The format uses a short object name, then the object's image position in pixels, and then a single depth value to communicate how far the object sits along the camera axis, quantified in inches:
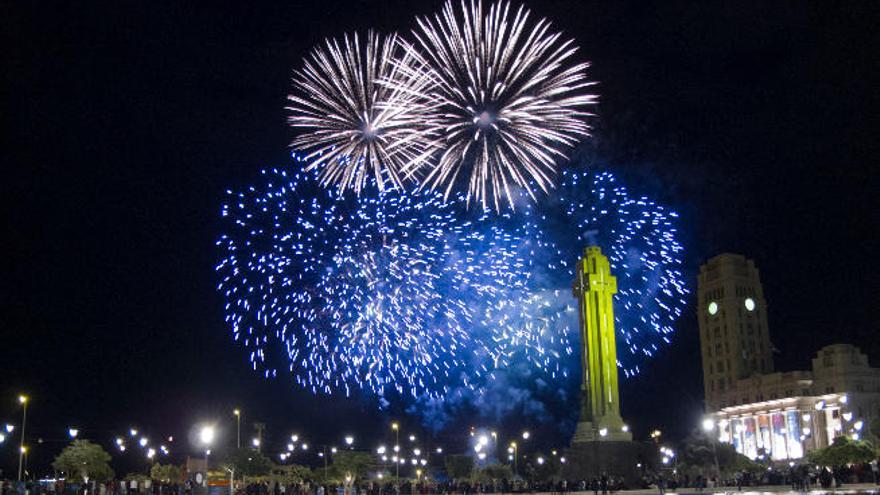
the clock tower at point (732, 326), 5526.6
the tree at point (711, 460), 3029.0
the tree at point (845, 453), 2380.7
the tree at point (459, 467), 3604.8
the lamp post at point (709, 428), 2755.9
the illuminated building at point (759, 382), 4335.6
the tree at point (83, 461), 2780.5
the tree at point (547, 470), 3467.0
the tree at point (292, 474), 3026.6
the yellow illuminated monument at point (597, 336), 3545.8
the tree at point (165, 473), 3284.9
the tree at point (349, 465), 3100.4
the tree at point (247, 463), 2938.0
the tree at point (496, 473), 3314.5
